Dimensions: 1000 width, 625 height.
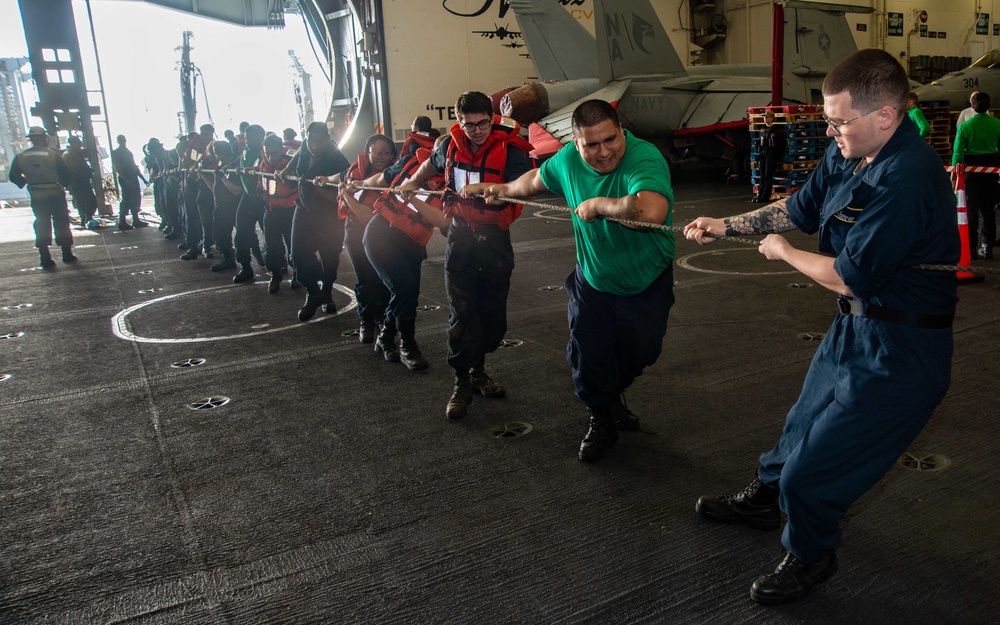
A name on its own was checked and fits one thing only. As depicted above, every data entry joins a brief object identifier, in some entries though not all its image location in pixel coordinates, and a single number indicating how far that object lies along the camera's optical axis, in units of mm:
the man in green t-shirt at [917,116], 9789
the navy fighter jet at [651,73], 19156
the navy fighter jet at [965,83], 17656
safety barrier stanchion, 7594
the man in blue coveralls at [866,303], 2119
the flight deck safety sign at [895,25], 27969
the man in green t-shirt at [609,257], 3250
